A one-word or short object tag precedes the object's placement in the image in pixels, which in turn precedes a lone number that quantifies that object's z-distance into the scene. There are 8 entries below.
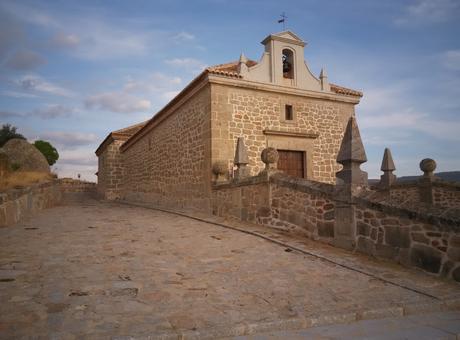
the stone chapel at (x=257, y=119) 11.91
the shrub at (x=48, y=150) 36.21
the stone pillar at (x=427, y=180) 12.11
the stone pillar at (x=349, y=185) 6.48
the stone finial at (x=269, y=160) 8.86
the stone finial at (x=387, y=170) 12.41
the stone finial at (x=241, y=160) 10.23
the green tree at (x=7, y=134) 28.35
